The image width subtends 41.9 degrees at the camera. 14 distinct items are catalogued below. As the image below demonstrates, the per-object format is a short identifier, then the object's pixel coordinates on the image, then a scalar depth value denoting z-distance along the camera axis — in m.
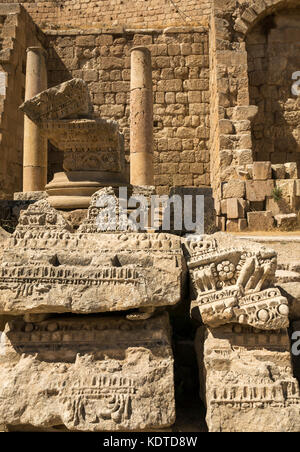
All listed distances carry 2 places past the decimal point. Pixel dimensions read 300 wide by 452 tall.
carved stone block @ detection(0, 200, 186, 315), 2.63
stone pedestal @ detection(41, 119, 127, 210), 5.36
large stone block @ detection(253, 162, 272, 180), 8.48
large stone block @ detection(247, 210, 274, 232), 8.27
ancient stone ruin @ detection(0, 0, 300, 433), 2.52
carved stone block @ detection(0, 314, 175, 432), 2.42
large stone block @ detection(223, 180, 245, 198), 8.57
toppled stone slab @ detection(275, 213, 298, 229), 8.05
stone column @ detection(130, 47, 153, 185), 8.79
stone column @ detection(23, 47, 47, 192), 9.67
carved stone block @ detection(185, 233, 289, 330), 2.66
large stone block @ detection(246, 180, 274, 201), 8.44
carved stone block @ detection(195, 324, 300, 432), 2.39
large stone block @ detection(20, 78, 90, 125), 5.49
